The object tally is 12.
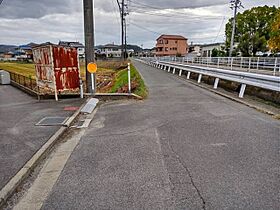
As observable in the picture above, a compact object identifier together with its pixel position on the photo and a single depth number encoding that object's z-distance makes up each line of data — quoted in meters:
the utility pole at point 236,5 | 32.78
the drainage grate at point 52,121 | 6.52
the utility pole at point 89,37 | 9.86
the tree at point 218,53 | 43.59
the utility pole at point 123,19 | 44.39
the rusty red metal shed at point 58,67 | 10.08
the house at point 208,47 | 66.97
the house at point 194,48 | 99.89
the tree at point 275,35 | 20.87
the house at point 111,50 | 113.28
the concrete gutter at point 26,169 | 3.11
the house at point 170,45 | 87.50
